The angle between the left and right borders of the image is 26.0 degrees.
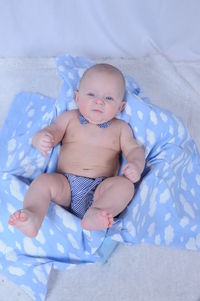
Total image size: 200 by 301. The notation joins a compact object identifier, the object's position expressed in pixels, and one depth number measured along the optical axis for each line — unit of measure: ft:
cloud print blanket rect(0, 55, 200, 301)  3.78
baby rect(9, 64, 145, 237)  3.63
